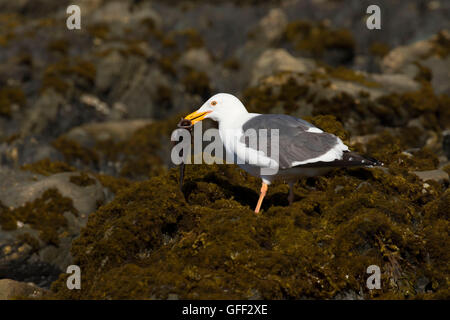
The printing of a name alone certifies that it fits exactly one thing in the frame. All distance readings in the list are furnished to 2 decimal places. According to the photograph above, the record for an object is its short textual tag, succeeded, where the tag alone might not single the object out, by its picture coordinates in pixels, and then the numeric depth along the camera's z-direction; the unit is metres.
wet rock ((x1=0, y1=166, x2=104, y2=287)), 12.47
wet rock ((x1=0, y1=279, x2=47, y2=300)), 8.77
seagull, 8.70
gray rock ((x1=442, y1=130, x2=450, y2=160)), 15.58
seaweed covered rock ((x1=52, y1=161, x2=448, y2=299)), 7.32
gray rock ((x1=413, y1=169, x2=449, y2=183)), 10.25
